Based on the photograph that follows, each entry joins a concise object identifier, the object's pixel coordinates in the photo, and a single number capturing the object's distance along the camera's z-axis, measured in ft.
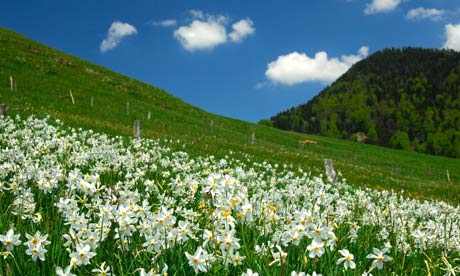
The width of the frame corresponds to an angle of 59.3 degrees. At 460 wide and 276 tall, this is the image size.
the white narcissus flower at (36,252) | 9.17
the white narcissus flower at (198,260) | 8.64
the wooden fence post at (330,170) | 52.79
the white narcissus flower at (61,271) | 7.46
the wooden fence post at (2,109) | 49.98
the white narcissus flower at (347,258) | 9.34
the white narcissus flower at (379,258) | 9.61
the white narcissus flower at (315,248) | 9.34
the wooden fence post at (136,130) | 57.40
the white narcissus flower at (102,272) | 8.88
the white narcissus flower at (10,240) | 9.19
